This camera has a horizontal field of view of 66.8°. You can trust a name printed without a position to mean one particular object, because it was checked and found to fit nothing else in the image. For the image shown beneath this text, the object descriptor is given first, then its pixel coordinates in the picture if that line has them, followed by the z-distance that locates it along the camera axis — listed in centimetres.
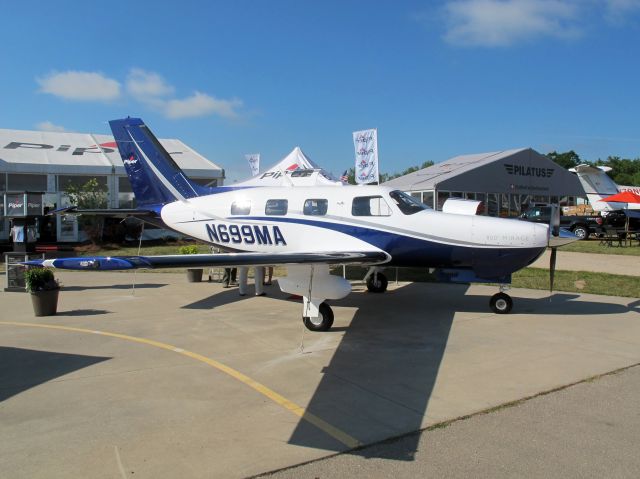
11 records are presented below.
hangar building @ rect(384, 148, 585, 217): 3381
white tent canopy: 2022
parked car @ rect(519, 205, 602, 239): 2872
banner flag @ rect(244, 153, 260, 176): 3281
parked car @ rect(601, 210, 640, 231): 2828
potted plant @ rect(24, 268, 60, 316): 950
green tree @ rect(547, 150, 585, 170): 9100
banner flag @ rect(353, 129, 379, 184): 2372
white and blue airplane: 840
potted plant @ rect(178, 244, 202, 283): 1447
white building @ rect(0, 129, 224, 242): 2628
